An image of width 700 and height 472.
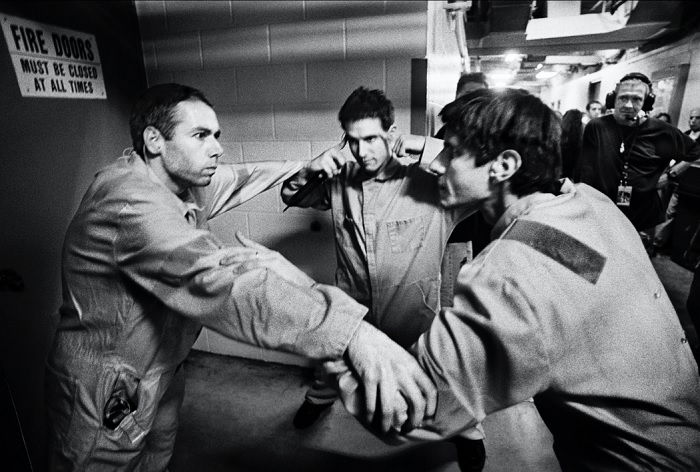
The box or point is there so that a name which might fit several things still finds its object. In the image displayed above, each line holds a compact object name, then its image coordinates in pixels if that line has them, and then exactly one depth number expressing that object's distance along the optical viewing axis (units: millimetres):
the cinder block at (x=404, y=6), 2080
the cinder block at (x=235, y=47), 2434
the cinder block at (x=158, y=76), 2662
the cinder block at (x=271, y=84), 2422
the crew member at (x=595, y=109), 6832
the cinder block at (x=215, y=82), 2570
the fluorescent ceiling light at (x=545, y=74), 13805
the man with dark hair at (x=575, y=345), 808
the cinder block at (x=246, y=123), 2557
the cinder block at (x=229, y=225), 2785
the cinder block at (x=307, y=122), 2414
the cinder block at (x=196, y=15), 2445
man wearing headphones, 3312
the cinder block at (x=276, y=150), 2514
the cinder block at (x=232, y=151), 2674
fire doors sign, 1786
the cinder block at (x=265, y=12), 2312
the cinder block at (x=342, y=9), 2162
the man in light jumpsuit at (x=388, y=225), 1928
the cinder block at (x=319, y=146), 2449
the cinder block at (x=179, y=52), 2566
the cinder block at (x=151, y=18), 2556
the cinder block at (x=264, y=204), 2645
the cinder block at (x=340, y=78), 2248
